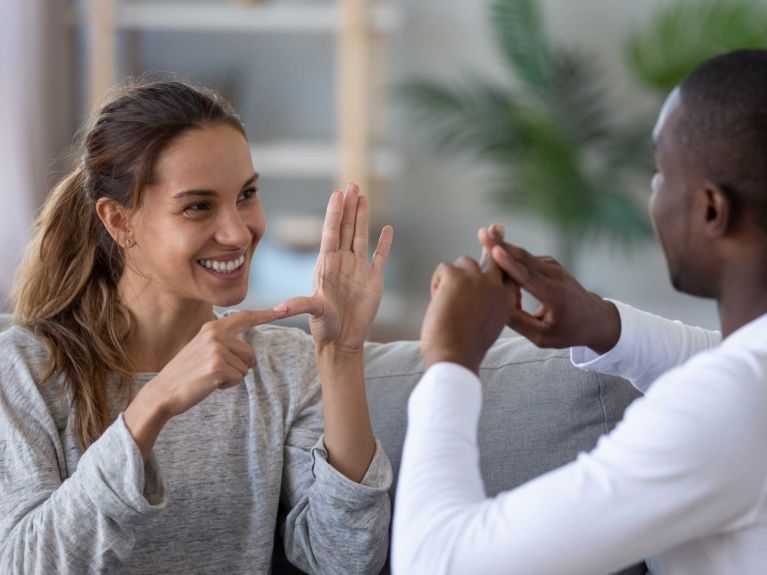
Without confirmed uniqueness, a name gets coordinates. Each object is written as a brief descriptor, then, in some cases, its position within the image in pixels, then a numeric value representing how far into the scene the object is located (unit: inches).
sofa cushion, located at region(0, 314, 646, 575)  81.6
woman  78.7
